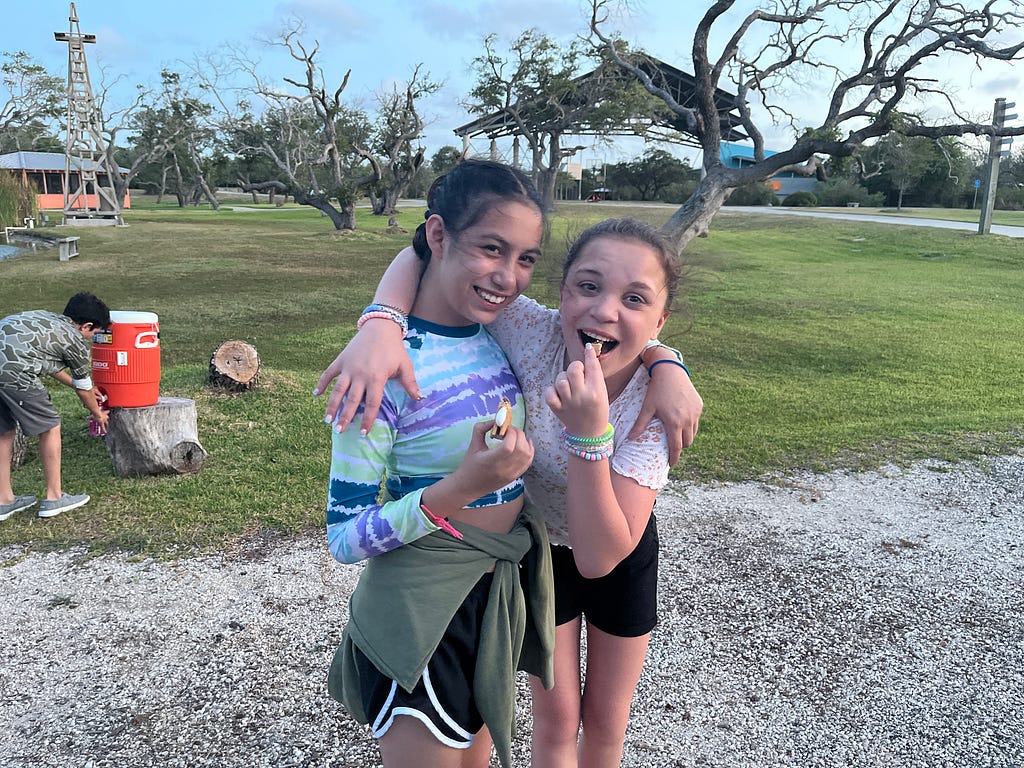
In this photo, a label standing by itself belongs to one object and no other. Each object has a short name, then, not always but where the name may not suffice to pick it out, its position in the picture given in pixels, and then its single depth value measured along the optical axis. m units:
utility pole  22.87
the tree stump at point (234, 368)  6.27
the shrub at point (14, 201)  21.89
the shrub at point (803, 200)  41.22
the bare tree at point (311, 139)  26.76
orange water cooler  4.86
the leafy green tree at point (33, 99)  35.06
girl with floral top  1.36
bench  16.73
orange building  42.78
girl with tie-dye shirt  1.37
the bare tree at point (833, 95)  10.63
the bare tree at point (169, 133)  40.06
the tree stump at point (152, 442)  4.71
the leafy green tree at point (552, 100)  31.42
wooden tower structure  24.84
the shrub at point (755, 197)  42.31
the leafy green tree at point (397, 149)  29.55
